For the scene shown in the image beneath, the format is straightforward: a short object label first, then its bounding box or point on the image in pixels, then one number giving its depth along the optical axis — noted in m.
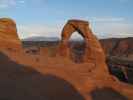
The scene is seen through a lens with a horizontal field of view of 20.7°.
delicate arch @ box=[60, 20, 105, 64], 36.94
